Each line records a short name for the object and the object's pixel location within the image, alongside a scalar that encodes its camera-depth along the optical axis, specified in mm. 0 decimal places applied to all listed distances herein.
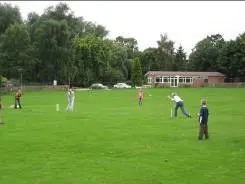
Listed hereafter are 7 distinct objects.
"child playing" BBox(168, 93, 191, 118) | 31316
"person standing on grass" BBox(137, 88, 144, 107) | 45031
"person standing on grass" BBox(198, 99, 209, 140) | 20016
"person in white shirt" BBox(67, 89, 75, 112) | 37656
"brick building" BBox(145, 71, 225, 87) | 123500
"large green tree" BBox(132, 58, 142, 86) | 113162
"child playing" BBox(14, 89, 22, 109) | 42275
